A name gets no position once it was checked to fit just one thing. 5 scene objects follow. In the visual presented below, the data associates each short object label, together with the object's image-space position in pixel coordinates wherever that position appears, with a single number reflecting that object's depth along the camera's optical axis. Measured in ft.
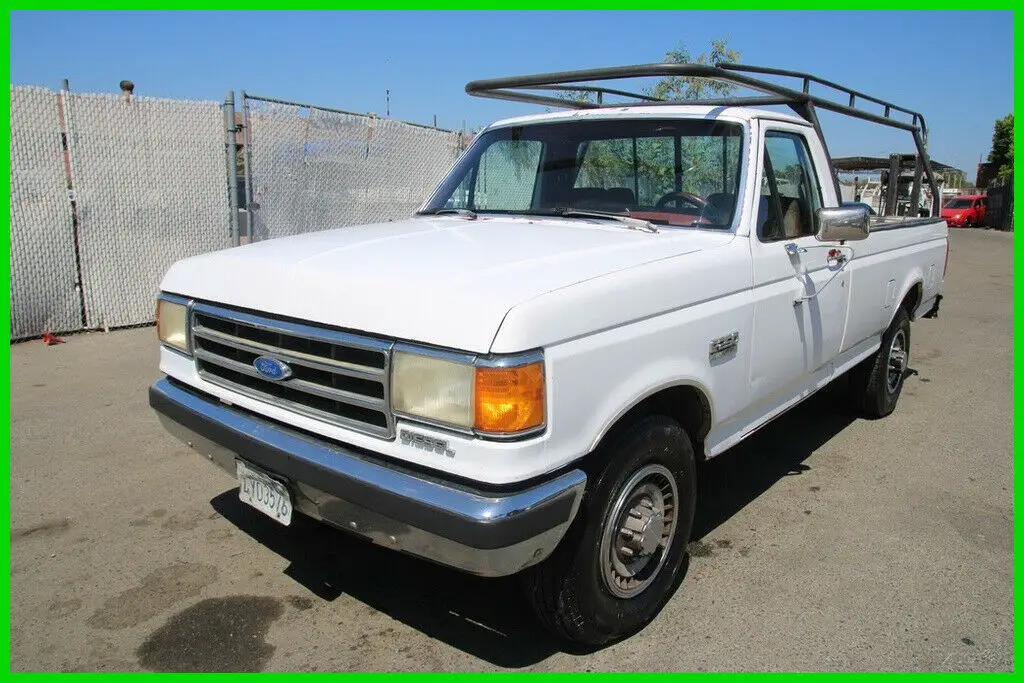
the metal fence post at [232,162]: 25.50
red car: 112.98
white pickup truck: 7.55
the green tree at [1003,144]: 137.90
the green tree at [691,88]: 33.86
